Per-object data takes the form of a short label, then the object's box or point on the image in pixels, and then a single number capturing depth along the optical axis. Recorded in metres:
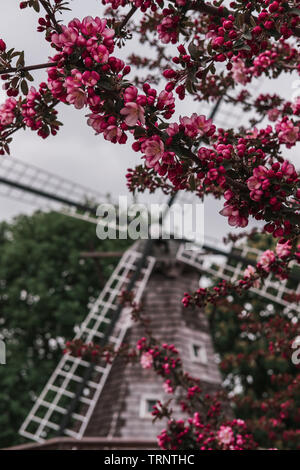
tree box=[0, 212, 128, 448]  16.38
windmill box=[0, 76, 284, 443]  9.68
